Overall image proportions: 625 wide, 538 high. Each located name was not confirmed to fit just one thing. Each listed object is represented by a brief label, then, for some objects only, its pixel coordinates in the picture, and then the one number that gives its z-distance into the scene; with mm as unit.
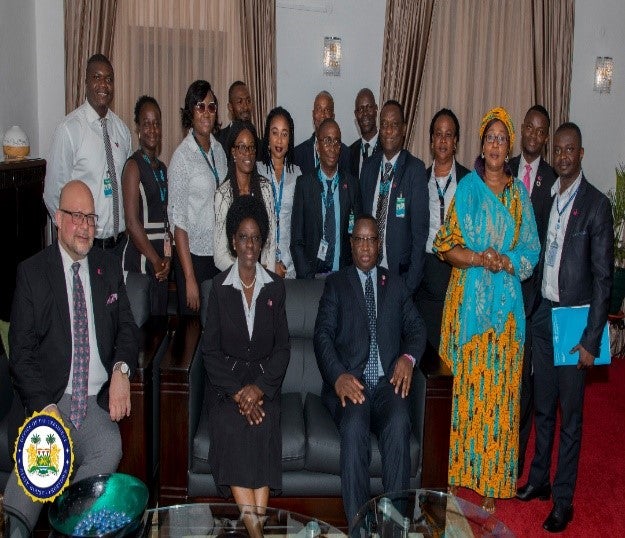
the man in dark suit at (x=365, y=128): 5266
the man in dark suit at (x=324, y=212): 4246
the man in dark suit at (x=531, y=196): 3912
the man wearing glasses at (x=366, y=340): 3354
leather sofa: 3264
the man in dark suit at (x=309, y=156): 4836
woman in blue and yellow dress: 3457
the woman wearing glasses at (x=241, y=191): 3969
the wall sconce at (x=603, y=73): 7020
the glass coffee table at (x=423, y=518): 2627
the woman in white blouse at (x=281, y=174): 4328
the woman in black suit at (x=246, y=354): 3197
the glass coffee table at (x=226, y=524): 2559
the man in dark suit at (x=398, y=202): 4188
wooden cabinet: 4809
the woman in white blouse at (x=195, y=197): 4137
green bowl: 2383
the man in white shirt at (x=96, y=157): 4281
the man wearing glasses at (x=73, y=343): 2955
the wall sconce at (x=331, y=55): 6574
